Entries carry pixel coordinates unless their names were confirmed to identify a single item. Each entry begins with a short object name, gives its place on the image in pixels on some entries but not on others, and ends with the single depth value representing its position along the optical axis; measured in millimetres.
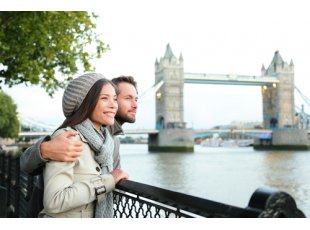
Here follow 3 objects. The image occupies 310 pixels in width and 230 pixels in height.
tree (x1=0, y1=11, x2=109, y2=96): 4750
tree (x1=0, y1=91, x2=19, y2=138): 18425
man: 908
